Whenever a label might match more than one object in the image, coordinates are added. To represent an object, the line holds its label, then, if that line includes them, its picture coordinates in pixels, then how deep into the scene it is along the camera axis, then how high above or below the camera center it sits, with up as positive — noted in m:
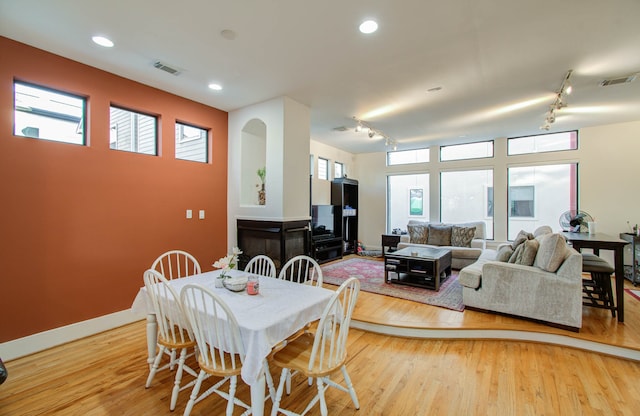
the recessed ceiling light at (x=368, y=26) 2.32 +1.56
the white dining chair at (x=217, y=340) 1.60 -0.81
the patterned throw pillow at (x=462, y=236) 5.94 -0.61
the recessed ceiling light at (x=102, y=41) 2.56 +1.56
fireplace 3.94 -0.49
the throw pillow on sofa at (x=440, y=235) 6.18 -0.62
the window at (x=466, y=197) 6.42 +0.27
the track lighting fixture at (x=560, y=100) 3.25 +1.49
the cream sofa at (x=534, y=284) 2.92 -0.87
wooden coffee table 4.29 -0.97
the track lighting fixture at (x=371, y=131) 5.03 +1.54
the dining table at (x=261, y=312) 1.55 -0.69
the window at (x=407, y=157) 7.22 +1.38
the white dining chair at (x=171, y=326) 1.94 -0.88
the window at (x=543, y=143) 5.55 +1.37
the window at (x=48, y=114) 2.71 +0.96
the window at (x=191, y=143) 4.07 +0.97
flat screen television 6.16 -0.34
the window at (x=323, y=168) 6.88 +0.99
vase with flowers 2.32 -0.50
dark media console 6.05 -0.95
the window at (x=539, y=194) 5.59 +0.29
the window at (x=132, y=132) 3.34 +0.95
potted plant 4.47 +0.32
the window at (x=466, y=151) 6.43 +1.37
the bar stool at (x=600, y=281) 3.22 -0.92
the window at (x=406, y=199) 7.27 +0.23
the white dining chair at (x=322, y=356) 1.65 -0.98
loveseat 5.58 -0.69
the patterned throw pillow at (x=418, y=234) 6.43 -0.62
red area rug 3.82 -1.28
